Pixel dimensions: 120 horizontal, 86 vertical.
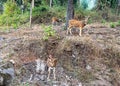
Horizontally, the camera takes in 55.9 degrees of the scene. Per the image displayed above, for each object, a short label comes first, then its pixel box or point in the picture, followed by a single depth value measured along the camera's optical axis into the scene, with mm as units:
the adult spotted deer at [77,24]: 4253
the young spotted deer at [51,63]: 3427
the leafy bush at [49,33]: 3982
